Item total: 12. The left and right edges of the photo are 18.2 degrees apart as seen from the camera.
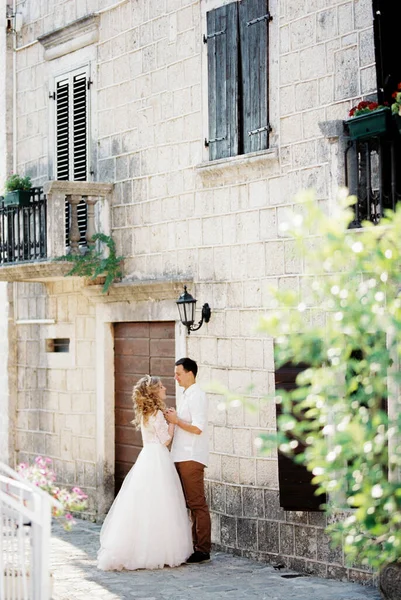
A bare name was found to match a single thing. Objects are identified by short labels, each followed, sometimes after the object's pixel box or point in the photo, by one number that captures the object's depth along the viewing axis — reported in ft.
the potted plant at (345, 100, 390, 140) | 31.14
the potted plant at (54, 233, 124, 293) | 46.16
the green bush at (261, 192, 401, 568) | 16.07
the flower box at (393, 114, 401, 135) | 31.07
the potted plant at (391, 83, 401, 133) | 30.86
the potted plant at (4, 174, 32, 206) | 49.29
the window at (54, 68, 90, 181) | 49.73
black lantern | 41.34
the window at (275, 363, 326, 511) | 36.11
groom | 37.52
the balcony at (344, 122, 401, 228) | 31.60
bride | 36.73
